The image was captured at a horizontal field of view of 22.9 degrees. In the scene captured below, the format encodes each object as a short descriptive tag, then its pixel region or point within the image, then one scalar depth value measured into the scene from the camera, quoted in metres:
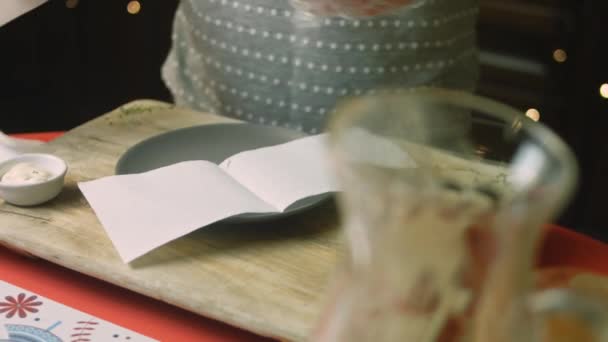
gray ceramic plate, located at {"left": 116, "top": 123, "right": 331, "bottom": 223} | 1.46
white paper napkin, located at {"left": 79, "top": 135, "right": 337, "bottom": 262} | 1.34
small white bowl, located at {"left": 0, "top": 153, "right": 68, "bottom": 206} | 1.38
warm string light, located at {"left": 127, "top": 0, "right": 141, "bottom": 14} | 2.80
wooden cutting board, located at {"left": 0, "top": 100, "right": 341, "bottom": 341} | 1.27
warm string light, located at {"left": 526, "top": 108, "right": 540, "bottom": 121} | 2.82
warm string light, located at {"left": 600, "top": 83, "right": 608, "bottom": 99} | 2.63
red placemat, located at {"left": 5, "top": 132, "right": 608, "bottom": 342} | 1.28
